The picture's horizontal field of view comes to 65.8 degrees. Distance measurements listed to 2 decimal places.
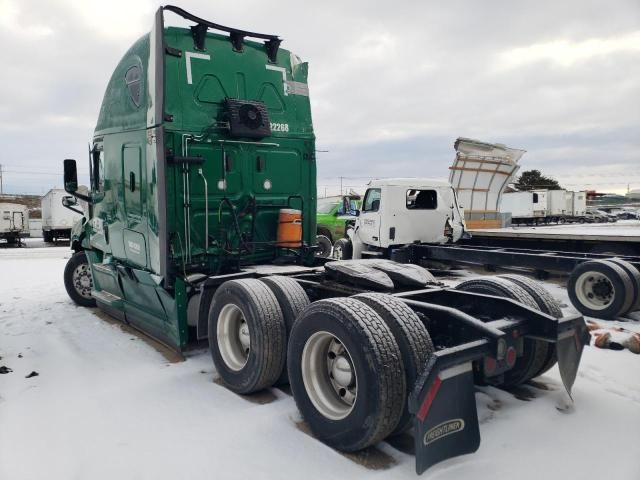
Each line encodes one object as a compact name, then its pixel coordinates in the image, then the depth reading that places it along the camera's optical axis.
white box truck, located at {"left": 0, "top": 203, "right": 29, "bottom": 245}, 24.02
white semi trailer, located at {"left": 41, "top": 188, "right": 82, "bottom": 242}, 24.78
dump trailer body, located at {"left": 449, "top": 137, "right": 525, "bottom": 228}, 12.67
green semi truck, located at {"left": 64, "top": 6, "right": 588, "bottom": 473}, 2.97
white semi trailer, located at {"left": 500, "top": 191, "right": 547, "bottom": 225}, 33.12
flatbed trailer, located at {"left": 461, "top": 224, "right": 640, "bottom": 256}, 8.85
